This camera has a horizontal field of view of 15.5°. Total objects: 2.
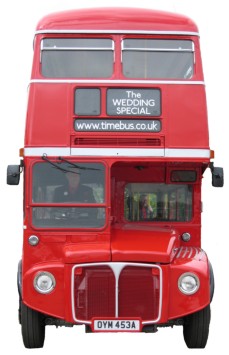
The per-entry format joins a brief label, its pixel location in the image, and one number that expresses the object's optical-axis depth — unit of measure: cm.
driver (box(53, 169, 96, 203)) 1111
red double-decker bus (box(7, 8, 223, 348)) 1051
